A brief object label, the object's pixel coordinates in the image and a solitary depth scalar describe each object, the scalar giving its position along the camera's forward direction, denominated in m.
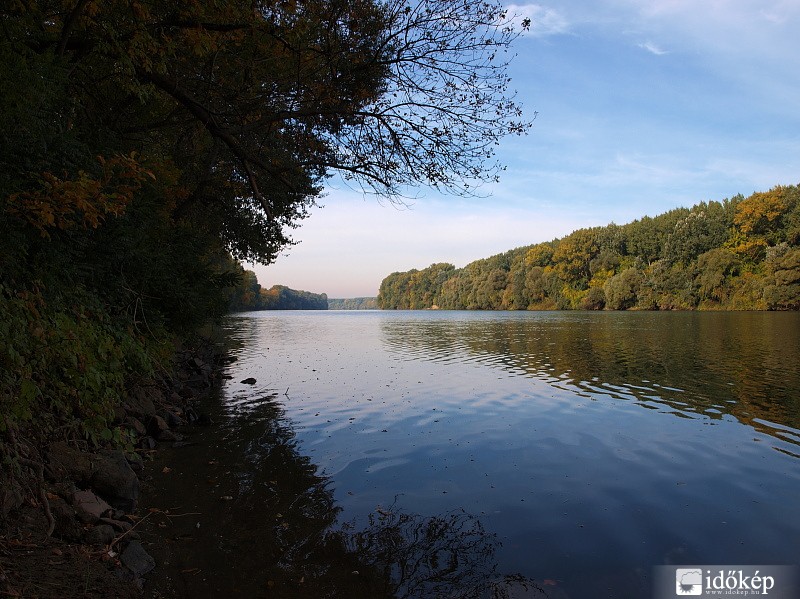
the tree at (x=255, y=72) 7.22
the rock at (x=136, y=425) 8.64
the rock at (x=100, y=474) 5.71
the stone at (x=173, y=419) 10.16
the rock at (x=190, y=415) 10.77
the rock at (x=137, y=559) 4.62
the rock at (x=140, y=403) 9.41
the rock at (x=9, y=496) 4.30
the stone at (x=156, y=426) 9.25
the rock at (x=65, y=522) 4.65
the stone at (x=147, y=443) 8.48
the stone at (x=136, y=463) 7.33
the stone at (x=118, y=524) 5.18
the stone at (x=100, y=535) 4.75
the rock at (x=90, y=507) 5.02
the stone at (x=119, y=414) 8.44
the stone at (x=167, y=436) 9.14
